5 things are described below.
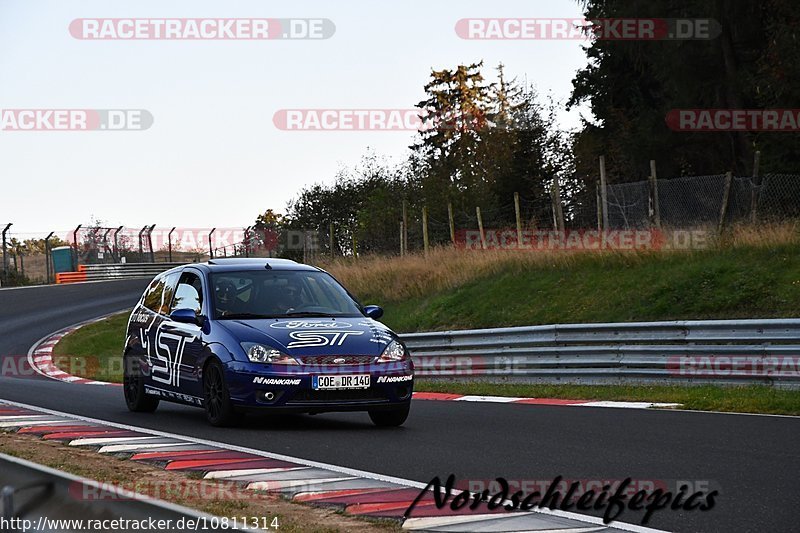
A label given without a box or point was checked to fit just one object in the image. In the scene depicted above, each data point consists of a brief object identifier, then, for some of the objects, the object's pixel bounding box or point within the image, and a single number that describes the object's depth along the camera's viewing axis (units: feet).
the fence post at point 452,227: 99.60
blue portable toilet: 174.40
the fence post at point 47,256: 165.07
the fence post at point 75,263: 177.27
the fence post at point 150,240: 178.81
